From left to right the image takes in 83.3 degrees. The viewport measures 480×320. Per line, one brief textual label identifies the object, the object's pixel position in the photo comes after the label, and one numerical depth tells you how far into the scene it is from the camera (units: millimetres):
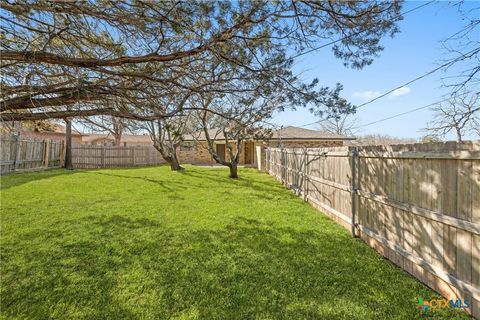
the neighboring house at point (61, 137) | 23944
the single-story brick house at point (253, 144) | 21609
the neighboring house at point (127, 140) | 37250
